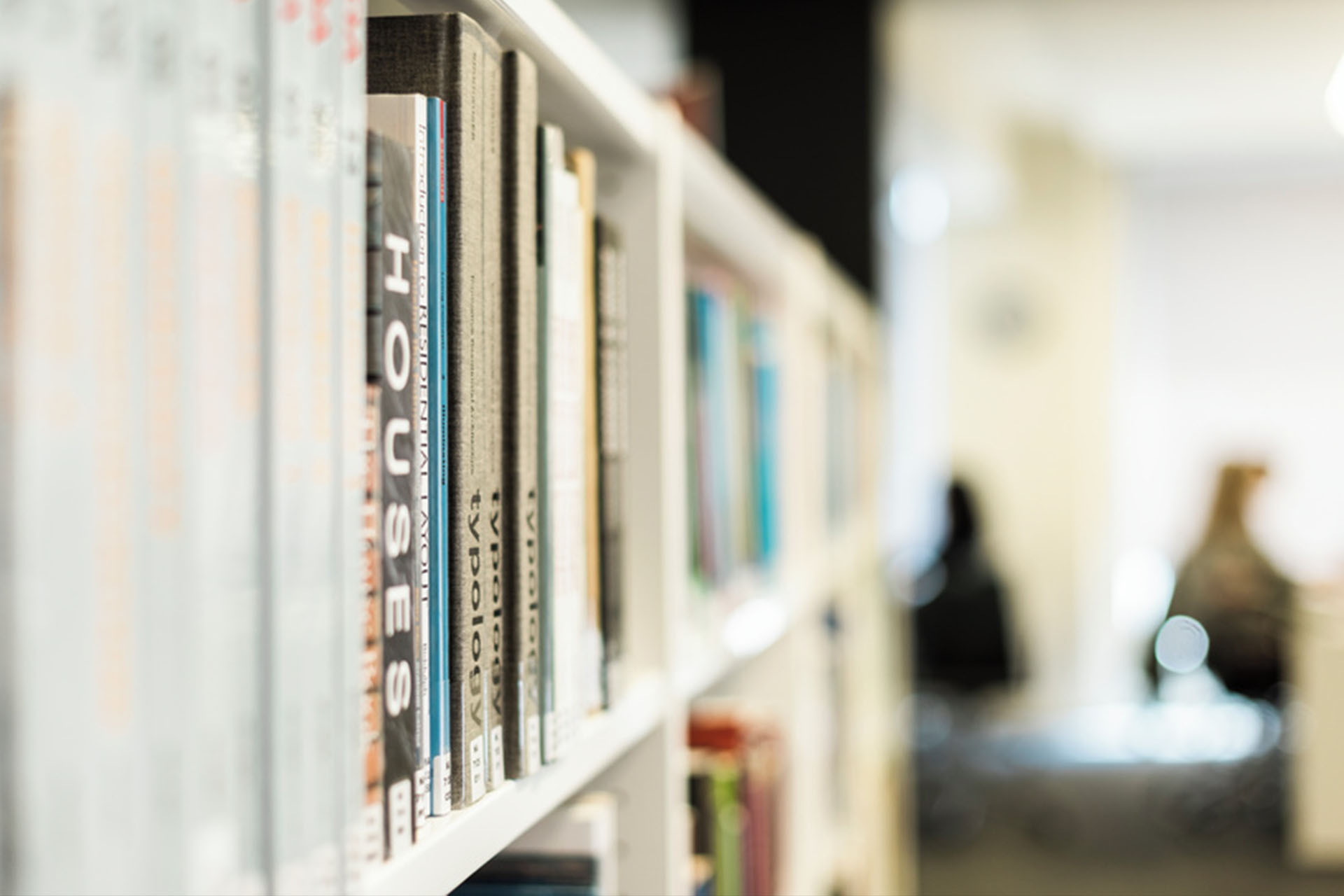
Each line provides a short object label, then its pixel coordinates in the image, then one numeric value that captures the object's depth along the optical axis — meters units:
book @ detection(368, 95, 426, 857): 1.09
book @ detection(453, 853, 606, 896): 1.36
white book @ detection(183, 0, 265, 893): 0.97
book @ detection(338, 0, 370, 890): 1.04
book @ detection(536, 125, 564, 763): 1.24
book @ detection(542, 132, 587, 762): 1.25
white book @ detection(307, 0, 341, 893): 1.02
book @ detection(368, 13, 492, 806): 1.15
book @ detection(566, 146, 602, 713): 1.31
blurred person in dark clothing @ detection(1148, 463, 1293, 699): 6.61
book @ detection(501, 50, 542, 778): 1.20
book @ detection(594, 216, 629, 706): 1.35
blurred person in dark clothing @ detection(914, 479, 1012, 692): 7.00
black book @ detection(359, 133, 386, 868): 1.08
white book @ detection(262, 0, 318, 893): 1.00
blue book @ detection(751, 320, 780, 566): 2.15
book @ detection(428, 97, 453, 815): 1.14
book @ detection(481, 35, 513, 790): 1.18
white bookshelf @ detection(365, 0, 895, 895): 1.22
